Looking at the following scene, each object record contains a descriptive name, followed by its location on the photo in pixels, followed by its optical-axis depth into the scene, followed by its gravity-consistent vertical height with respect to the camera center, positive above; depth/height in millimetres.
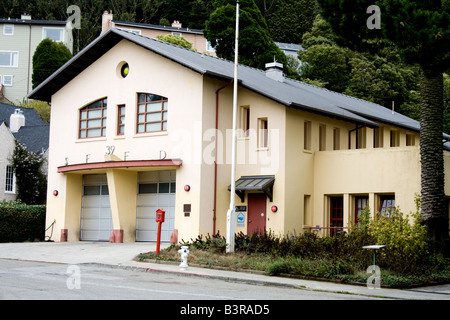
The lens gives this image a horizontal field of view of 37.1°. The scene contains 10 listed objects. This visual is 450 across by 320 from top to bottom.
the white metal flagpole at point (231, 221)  20766 -204
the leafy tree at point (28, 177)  36594 +1876
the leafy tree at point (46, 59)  61938 +14158
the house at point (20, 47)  66750 +16574
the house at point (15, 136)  36469 +4374
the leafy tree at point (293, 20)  72625 +21347
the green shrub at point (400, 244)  17703 -720
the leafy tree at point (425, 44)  18750 +4927
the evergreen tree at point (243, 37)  53562 +14374
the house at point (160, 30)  73062 +20175
